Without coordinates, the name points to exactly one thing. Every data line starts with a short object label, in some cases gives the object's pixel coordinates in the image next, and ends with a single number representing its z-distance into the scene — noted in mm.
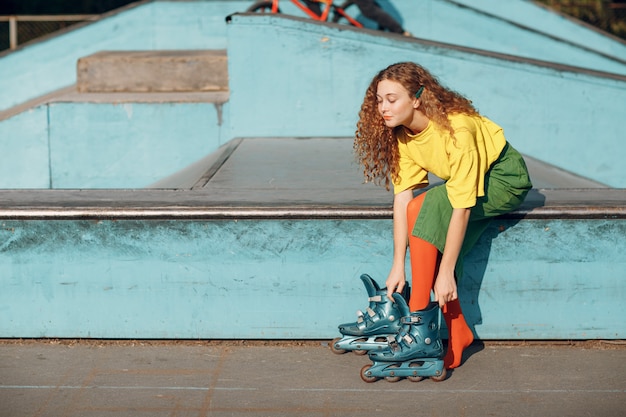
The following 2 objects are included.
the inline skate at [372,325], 4047
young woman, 3699
